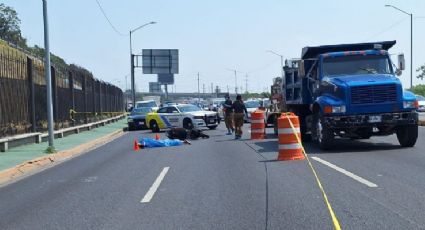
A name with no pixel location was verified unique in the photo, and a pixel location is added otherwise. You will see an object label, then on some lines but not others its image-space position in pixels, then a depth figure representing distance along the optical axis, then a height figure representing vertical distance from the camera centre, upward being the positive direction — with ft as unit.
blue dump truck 53.88 +0.37
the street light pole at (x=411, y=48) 153.55 +12.34
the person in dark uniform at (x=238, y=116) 80.02 -1.95
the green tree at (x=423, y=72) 332.23 +13.51
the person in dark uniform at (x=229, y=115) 88.63 -2.03
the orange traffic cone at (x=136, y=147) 69.36 -4.94
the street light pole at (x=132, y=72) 193.77 +9.55
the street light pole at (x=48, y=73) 66.13 +3.26
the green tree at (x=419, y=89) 255.82 +3.52
